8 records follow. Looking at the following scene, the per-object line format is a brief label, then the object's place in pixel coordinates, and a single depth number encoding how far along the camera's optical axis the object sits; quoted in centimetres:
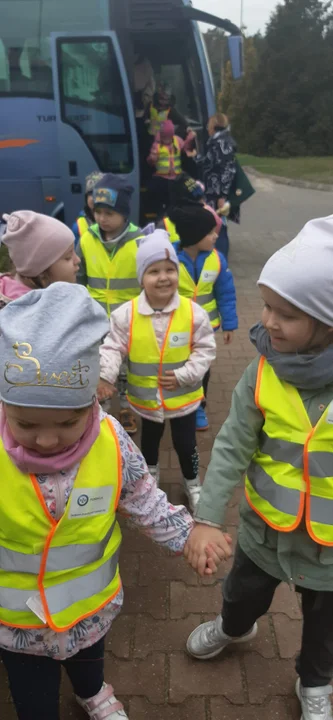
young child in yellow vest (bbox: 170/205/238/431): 360
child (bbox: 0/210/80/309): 269
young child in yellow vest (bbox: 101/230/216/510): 287
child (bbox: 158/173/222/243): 387
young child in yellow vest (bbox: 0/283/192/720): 139
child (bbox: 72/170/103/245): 464
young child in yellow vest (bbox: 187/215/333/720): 158
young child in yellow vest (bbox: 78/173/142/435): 376
